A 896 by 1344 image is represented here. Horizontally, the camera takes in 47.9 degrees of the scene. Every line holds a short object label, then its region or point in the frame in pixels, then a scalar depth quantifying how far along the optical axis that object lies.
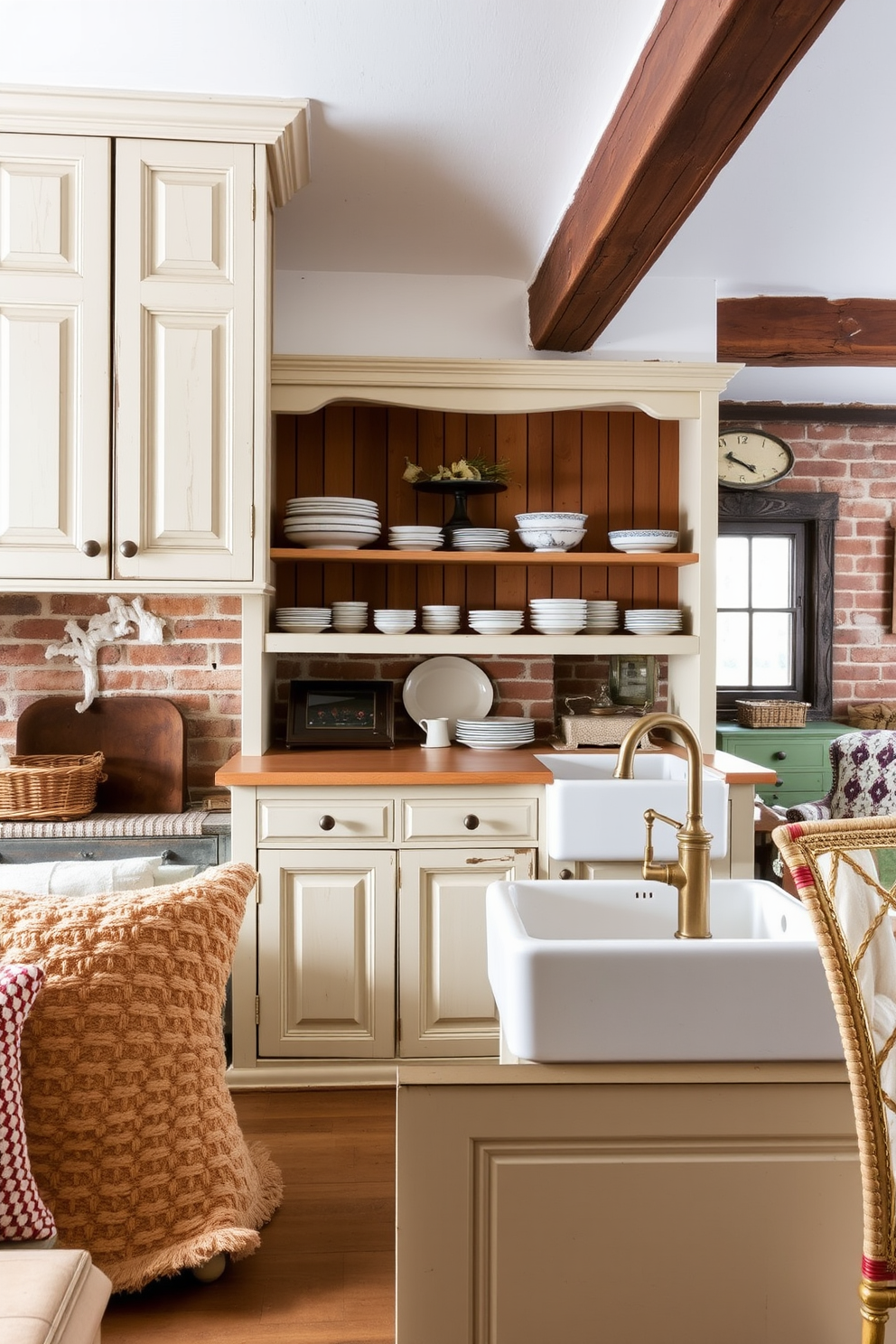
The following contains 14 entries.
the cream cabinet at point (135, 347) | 2.48
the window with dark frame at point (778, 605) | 5.19
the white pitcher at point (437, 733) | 3.12
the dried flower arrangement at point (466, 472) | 3.11
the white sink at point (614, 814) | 2.61
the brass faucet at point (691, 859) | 1.36
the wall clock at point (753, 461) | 4.96
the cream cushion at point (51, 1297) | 1.10
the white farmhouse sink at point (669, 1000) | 1.20
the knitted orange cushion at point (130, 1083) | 1.67
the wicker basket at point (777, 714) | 4.85
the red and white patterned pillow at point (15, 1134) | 1.44
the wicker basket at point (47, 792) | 2.68
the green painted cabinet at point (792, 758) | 4.81
